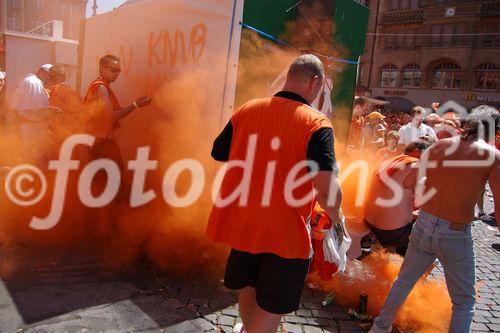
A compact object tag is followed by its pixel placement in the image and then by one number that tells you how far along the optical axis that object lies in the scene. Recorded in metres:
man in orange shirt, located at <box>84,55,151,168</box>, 4.31
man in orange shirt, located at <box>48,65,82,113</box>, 5.12
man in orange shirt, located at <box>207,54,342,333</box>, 2.16
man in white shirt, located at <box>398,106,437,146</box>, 7.65
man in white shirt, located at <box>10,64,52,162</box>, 5.36
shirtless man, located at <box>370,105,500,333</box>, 2.71
